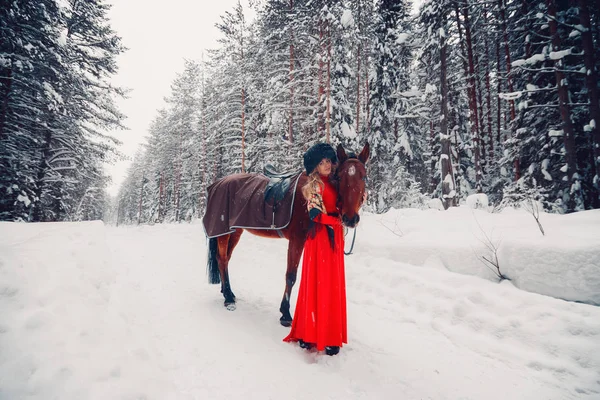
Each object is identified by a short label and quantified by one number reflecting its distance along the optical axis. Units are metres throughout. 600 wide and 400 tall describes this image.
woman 2.68
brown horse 2.69
